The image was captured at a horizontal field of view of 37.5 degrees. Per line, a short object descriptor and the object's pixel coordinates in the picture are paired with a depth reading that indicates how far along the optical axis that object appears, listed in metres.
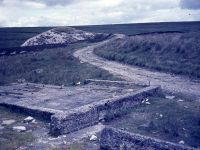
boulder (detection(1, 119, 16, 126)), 11.77
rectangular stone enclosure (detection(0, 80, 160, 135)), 10.77
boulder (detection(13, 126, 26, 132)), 10.93
